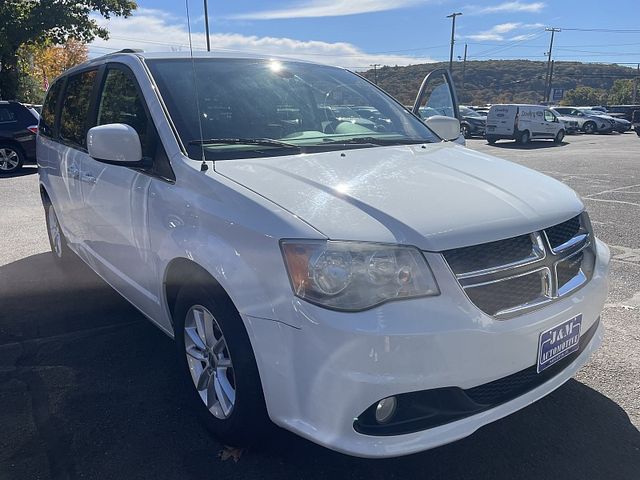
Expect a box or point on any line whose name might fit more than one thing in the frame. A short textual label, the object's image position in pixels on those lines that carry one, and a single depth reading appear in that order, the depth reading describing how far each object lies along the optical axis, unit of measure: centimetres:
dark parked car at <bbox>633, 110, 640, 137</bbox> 3002
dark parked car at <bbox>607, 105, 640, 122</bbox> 3918
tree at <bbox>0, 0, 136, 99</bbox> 2375
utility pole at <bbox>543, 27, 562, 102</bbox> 6930
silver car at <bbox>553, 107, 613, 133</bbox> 3459
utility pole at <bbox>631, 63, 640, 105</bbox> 6412
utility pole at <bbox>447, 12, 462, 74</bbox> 5806
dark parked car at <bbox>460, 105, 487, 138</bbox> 2950
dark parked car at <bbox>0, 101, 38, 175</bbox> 1280
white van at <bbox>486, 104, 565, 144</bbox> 2409
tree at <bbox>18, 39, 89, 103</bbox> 3150
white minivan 204
